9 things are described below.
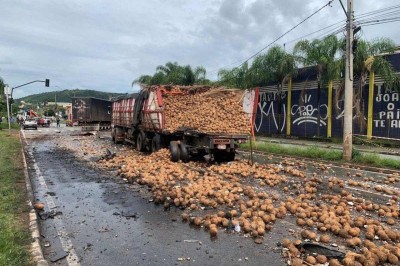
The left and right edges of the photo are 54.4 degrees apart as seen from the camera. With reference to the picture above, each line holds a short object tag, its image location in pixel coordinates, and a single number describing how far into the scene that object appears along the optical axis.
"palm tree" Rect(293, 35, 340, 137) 25.13
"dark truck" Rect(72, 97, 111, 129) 39.38
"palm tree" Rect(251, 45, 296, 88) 29.31
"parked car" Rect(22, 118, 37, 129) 48.28
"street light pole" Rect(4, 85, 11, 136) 29.19
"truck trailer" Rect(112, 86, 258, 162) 12.21
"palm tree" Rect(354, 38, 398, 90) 22.34
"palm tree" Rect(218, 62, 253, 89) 32.59
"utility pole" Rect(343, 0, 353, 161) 14.61
